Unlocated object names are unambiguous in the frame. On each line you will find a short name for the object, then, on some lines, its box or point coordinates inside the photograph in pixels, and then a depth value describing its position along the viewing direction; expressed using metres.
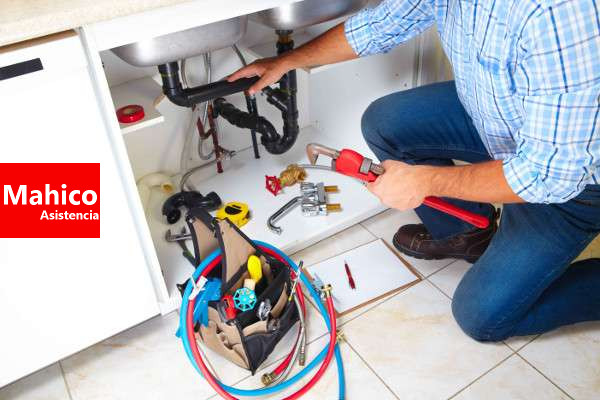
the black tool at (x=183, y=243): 1.47
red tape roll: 1.18
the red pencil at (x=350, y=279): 1.48
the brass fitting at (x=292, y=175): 1.75
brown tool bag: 1.16
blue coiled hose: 1.17
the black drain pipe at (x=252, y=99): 1.35
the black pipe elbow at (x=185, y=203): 1.65
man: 0.82
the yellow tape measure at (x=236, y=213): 1.60
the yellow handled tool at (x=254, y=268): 1.23
